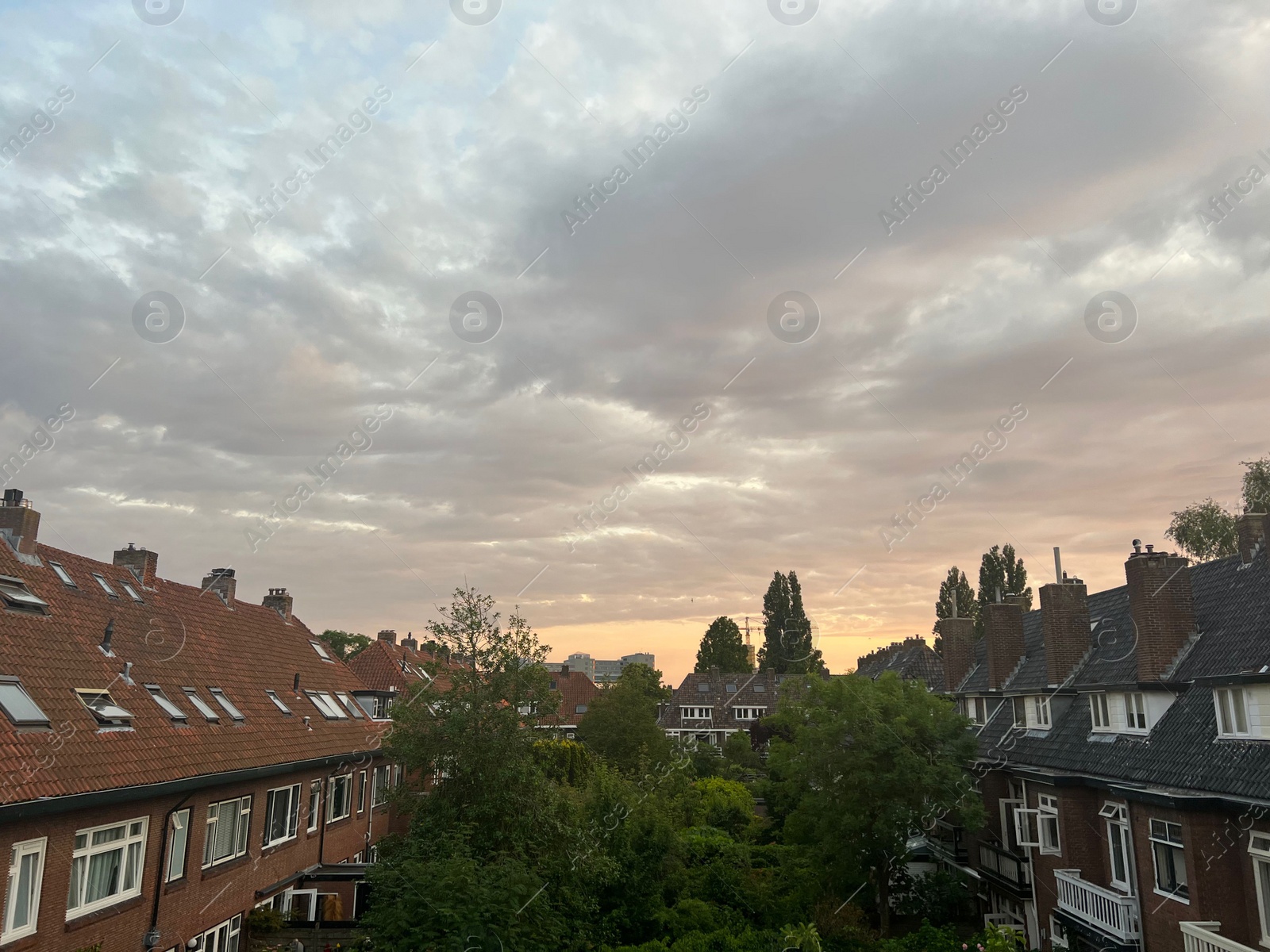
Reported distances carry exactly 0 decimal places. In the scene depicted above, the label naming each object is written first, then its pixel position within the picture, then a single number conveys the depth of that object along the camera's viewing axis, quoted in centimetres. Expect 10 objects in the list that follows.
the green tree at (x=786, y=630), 8500
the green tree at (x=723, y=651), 8956
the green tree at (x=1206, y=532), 4309
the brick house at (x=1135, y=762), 1645
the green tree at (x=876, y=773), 2425
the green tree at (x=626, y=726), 4819
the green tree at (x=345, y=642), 8762
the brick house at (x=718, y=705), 8031
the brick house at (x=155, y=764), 1391
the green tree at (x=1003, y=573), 6450
